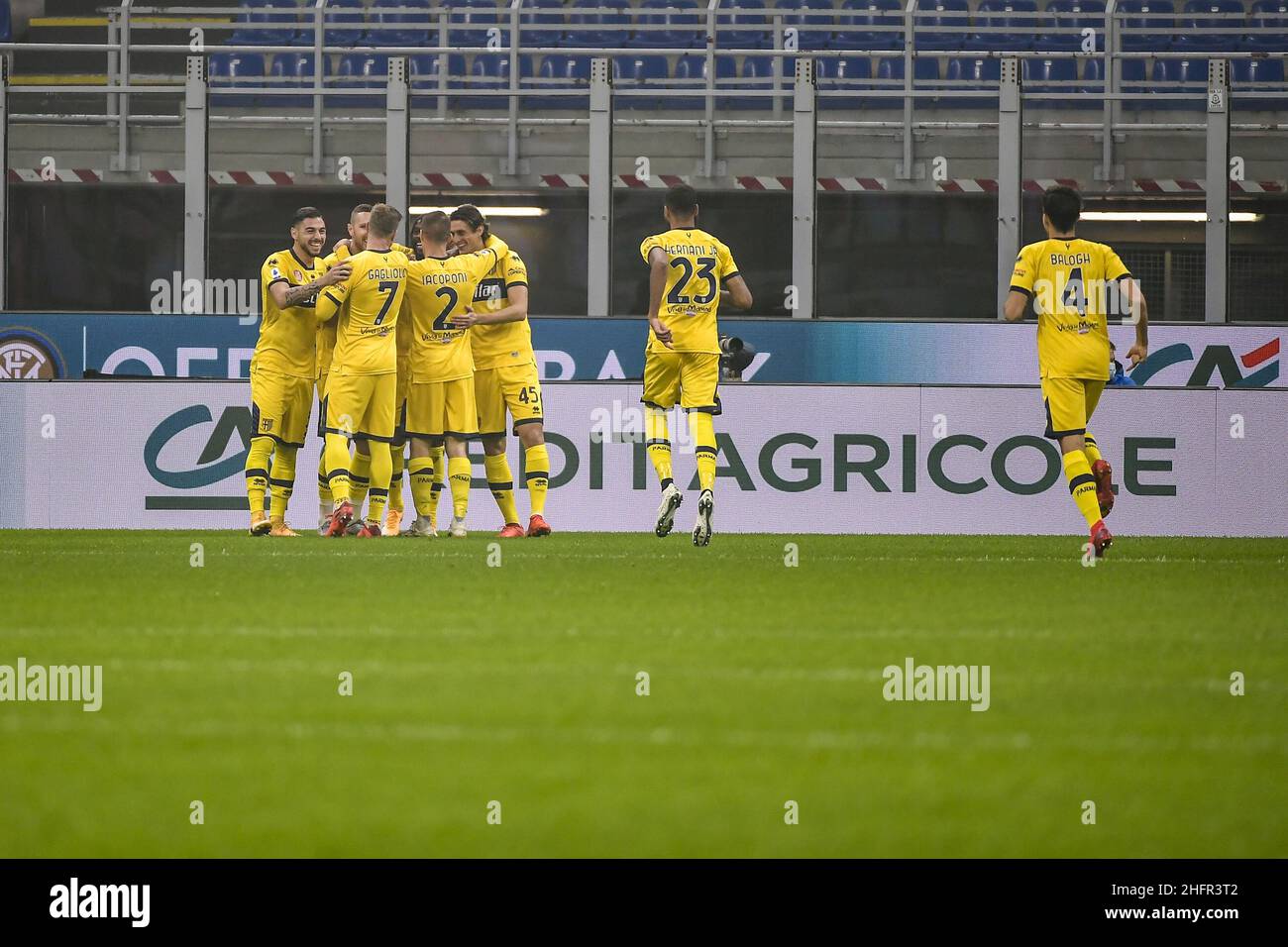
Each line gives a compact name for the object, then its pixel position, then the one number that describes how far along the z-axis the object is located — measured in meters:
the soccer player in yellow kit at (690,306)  11.68
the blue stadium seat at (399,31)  22.22
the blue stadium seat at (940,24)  22.19
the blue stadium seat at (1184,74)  20.25
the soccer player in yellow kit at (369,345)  11.98
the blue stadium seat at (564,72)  20.83
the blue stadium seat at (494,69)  21.31
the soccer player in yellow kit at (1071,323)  10.90
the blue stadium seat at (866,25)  21.98
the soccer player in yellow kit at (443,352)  12.29
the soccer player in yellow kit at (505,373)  12.34
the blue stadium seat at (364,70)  20.83
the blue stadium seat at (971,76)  19.55
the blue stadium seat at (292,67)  21.23
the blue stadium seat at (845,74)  20.78
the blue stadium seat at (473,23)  21.91
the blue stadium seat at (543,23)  22.77
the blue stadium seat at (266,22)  22.45
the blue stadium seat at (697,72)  20.91
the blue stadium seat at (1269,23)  22.50
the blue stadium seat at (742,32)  22.45
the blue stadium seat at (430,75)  19.28
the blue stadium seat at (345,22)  22.25
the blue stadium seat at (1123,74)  21.05
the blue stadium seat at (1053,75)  20.45
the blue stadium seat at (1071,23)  22.30
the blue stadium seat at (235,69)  20.56
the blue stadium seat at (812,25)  22.14
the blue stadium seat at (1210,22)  22.45
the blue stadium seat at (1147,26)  22.36
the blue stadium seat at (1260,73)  19.83
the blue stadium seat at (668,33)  22.31
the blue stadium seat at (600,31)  22.30
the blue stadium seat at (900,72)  21.06
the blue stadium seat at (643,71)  21.11
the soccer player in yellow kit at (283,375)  12.20
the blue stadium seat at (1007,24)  22.38
